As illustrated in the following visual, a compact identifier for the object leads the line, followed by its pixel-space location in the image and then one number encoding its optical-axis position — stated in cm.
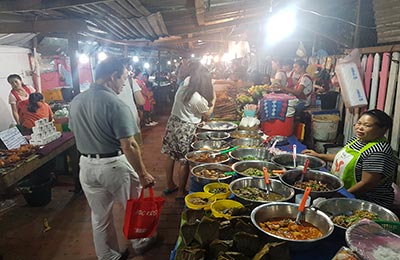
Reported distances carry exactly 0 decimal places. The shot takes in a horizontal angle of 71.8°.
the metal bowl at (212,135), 487
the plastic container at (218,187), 280
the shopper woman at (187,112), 479
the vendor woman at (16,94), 657
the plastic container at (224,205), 245
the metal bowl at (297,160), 357
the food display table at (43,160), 391
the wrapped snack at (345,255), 166
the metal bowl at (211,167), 350
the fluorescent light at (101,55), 1170
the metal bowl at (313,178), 285
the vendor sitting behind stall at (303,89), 678
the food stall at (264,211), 189
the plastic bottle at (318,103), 716
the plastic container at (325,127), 534
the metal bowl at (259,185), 279
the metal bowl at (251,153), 394
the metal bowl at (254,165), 339
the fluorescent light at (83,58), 1228
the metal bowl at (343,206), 243
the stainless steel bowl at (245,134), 493
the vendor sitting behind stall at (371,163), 288
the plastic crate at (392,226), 207
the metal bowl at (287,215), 211
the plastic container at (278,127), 516
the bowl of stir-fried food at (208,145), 450
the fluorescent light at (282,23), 684
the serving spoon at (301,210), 227
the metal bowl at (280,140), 460
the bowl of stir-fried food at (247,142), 445
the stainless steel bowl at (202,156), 382
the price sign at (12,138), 477
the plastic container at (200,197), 254
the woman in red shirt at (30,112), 635
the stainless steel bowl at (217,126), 533
